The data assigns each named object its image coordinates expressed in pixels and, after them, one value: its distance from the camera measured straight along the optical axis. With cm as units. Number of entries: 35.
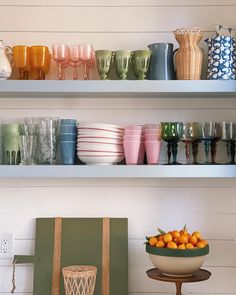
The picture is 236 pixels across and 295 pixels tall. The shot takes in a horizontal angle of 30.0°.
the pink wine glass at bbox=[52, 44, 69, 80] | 181
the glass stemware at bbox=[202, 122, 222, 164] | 180
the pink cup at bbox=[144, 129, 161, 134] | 179
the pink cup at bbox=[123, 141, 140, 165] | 178
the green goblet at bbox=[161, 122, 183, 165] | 178
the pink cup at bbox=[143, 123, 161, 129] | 179
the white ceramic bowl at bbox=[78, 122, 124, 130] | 178
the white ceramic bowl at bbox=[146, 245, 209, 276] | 167
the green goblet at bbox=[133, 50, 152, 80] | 179
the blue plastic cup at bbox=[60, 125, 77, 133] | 181
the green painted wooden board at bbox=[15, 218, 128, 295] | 187
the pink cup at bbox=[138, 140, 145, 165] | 183
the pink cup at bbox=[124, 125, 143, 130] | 179
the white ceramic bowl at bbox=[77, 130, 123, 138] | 178
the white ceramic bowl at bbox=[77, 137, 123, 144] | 178
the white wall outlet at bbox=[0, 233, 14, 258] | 191
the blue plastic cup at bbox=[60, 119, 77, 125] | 182
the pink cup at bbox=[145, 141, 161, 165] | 179
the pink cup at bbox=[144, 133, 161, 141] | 179
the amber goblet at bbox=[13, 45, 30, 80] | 181
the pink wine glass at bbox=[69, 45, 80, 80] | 180
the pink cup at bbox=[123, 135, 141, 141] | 178
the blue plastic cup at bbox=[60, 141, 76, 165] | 181
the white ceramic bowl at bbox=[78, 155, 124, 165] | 178
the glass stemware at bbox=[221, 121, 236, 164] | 181
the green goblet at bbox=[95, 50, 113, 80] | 179
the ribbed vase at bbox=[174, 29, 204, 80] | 179
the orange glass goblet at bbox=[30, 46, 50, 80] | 181
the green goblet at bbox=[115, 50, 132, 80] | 179
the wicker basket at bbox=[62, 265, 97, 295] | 174
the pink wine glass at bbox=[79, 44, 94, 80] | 180
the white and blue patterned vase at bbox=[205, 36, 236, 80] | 177
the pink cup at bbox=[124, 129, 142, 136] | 179
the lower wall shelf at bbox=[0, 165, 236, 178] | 173
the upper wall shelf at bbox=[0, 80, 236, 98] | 175
